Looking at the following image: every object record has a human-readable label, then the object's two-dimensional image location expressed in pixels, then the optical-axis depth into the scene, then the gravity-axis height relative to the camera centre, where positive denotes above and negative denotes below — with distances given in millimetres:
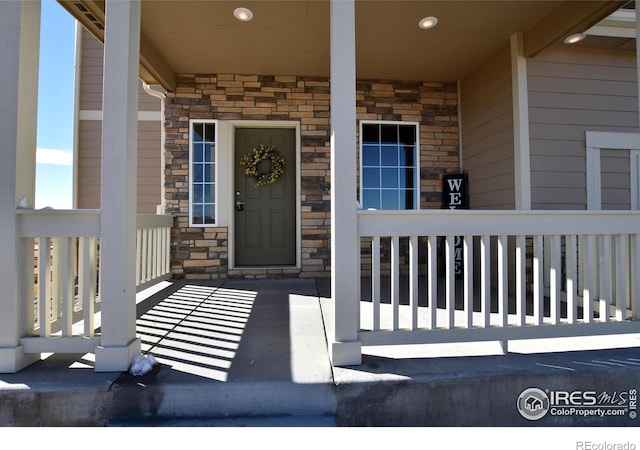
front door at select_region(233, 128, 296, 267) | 4406 +344
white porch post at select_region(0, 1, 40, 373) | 1833 +329
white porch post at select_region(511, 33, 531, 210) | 3422 +1085
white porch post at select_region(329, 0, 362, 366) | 1923 +319
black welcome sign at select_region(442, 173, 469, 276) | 4290 +520
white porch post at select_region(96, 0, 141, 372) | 1845 +234
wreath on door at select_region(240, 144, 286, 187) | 4359 +888
